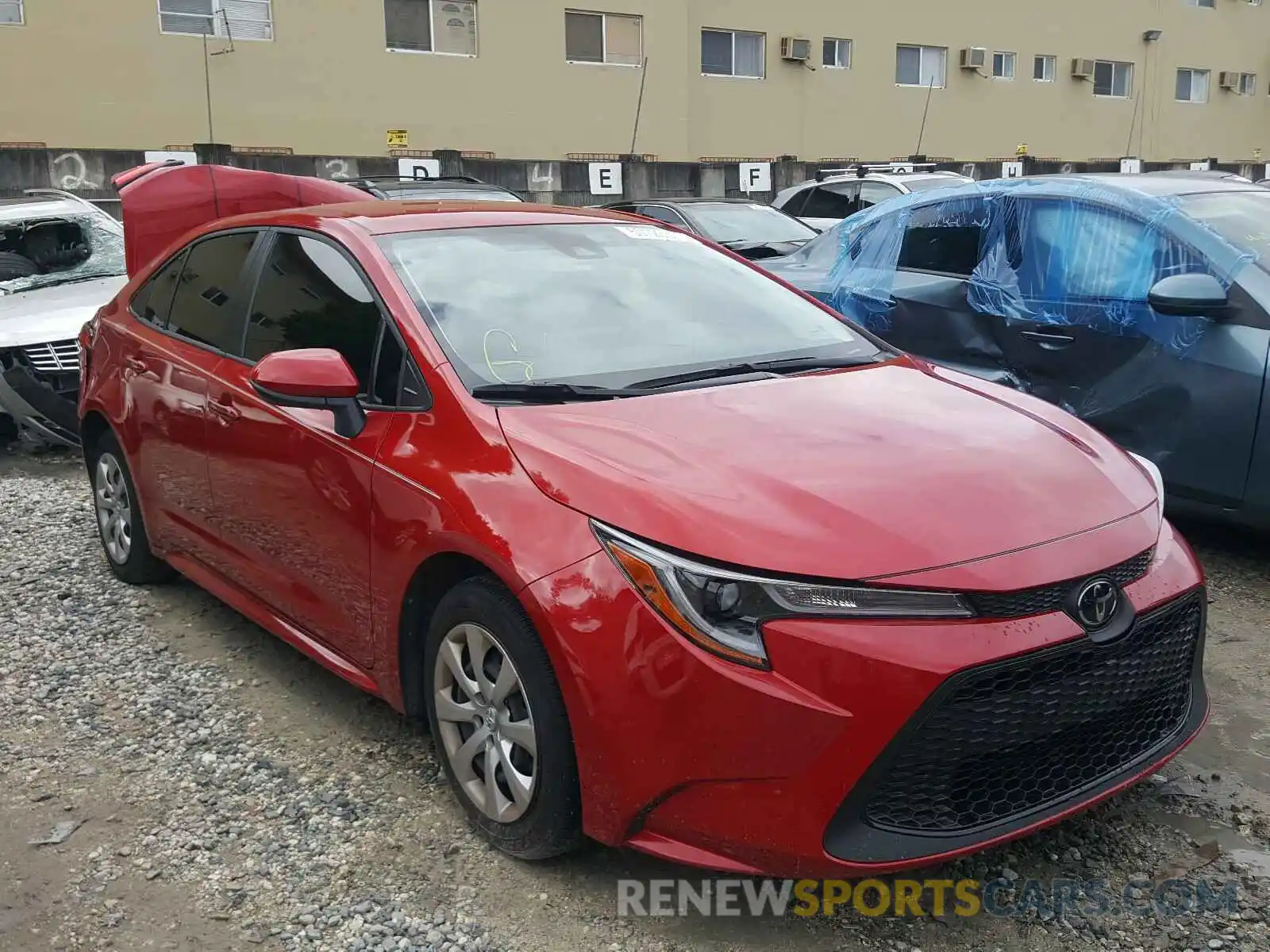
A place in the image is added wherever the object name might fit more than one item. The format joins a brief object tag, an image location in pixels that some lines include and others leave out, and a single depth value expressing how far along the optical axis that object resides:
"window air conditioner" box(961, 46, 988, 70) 26.14
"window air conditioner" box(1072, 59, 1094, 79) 27.97
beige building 17.59
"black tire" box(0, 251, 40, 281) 8.38
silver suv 13.18
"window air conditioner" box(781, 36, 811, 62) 23.61
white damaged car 6.85
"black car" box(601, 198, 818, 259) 10.78
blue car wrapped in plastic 4.45
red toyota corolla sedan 2.27
